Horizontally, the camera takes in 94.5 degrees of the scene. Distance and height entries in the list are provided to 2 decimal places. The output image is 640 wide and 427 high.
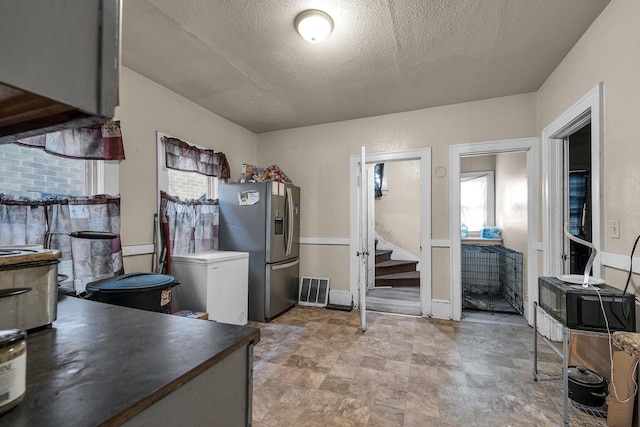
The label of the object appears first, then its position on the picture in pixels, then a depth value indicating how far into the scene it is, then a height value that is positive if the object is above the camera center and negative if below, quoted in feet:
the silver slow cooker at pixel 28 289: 2.82 -0.73
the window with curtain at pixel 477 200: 18.20 +0.87
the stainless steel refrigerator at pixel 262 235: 11.75 -0.85
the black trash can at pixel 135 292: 5.95 -1.59
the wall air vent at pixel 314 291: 13.48 -3.55
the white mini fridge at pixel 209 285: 9.37 -2.32
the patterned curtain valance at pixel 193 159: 10.14 +2.09
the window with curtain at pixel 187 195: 9.93 +0.76
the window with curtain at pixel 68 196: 6.64 +0.46
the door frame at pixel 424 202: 11.86 +0.49
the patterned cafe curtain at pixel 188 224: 9.97 -0.34
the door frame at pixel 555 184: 8.27 +0.98
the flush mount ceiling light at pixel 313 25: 6.47 +4.29
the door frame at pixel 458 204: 10.51 +0.36
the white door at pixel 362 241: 10.48 -0.99
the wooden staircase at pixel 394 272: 17.46 -3.58
